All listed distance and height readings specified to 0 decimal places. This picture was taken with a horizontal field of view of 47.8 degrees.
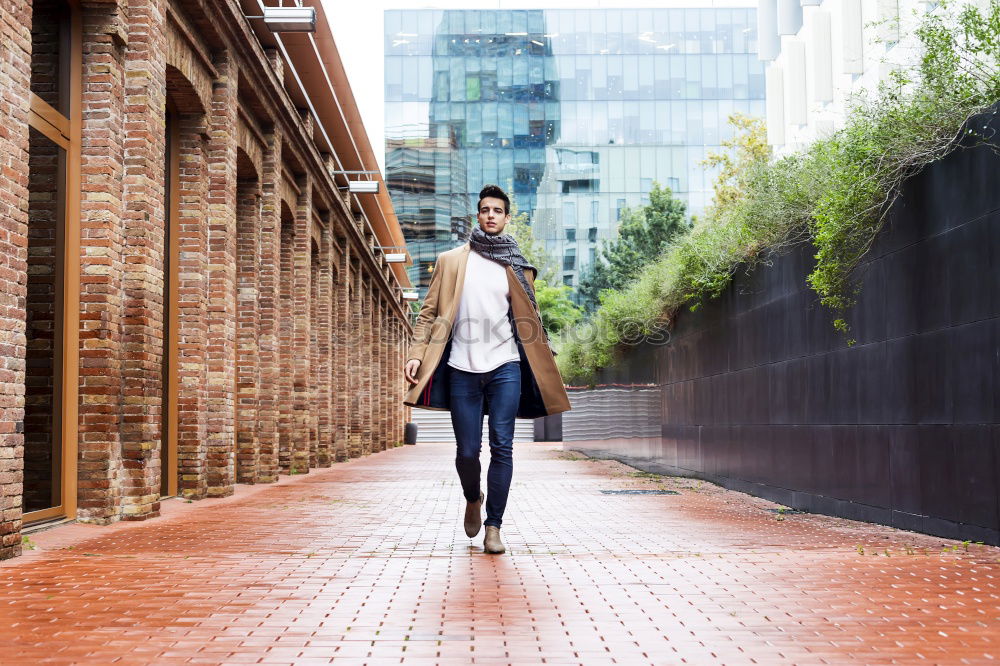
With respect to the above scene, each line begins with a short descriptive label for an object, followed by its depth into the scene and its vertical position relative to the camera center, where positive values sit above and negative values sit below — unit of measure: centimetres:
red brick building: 732 +127
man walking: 607 +27
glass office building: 6178 +1612
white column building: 1552 +568
